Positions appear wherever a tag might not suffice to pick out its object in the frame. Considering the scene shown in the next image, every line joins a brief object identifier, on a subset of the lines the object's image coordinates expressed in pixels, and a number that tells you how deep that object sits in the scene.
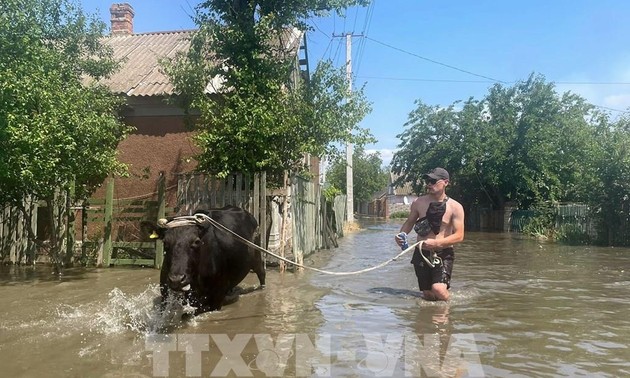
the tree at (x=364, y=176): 63.26
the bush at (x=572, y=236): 20.56
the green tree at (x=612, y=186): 19.28
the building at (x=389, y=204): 67.60
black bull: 5.77
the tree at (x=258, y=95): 10.89
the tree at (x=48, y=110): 8.62
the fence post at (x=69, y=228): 10.92
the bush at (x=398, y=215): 60.37
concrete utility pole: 29.34
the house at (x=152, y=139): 13.73
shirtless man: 7.04
